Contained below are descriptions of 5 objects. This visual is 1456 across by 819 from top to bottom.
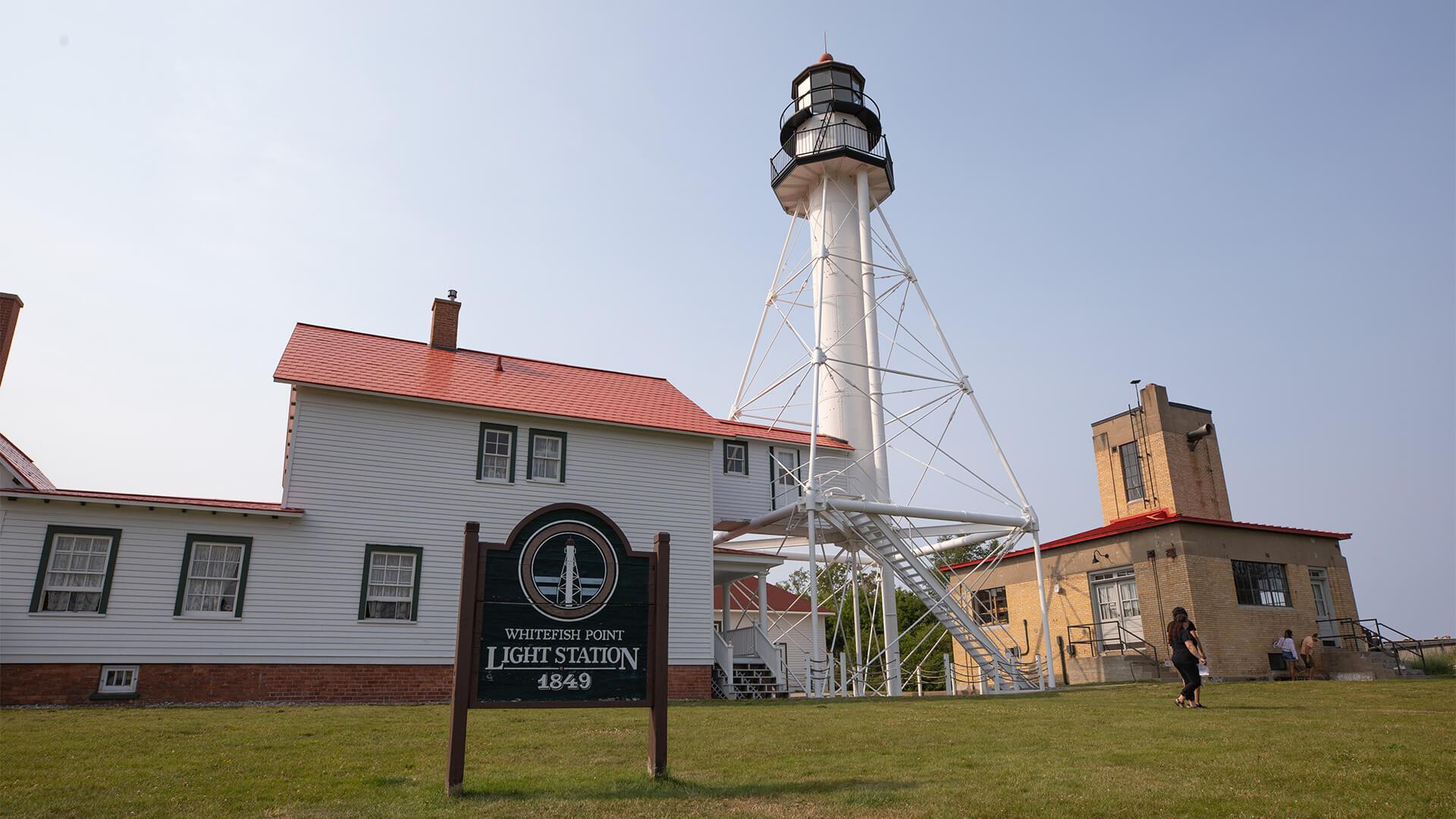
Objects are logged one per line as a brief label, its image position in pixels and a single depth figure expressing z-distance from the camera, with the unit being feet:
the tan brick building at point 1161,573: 87.04
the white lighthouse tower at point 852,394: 80.28
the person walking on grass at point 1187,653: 46.83
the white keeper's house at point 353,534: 58.23
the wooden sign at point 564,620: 26.27
